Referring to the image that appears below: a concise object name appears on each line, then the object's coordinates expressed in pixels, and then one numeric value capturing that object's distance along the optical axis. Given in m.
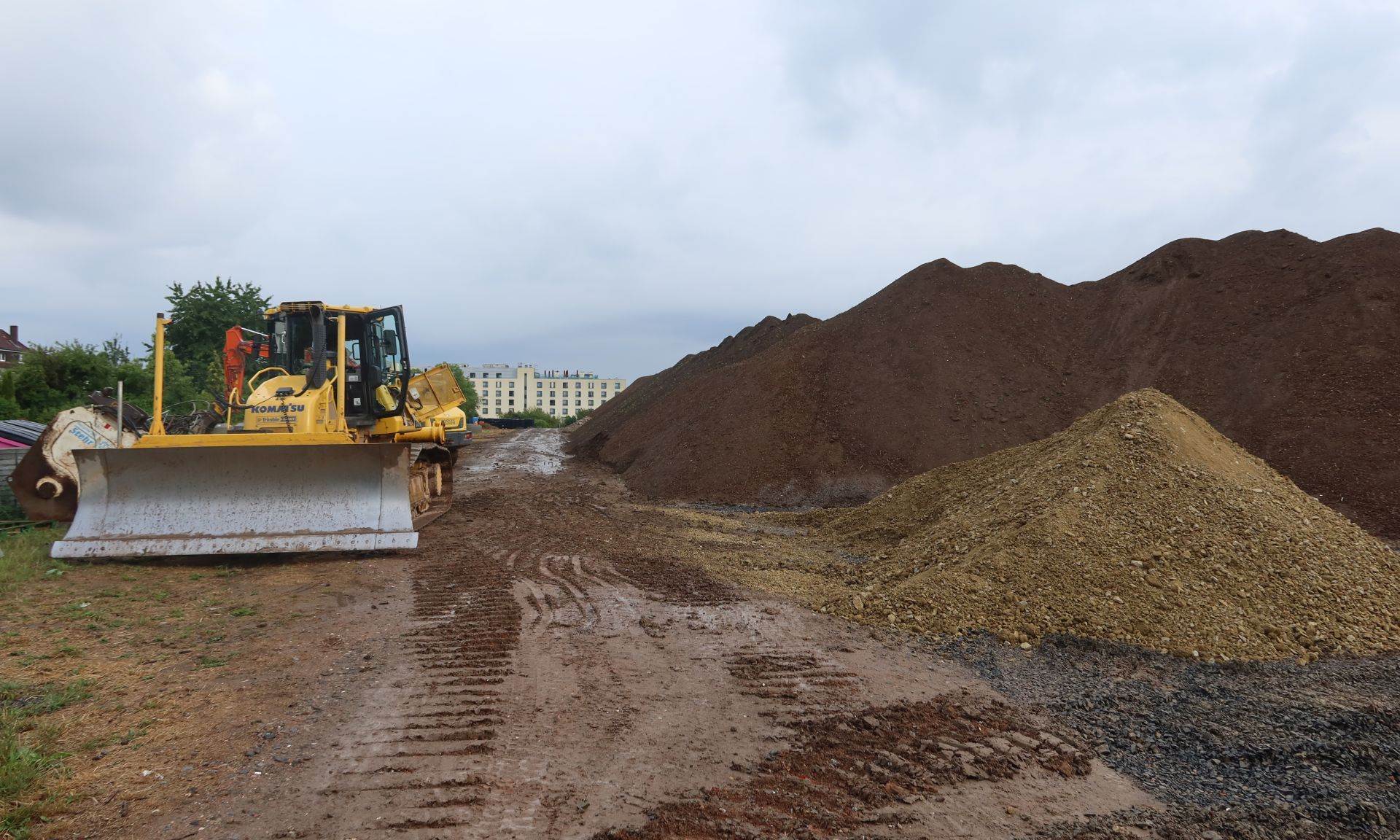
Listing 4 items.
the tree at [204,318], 31.88
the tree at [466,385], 59.41
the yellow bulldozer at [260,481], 7.43
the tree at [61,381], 15.38
